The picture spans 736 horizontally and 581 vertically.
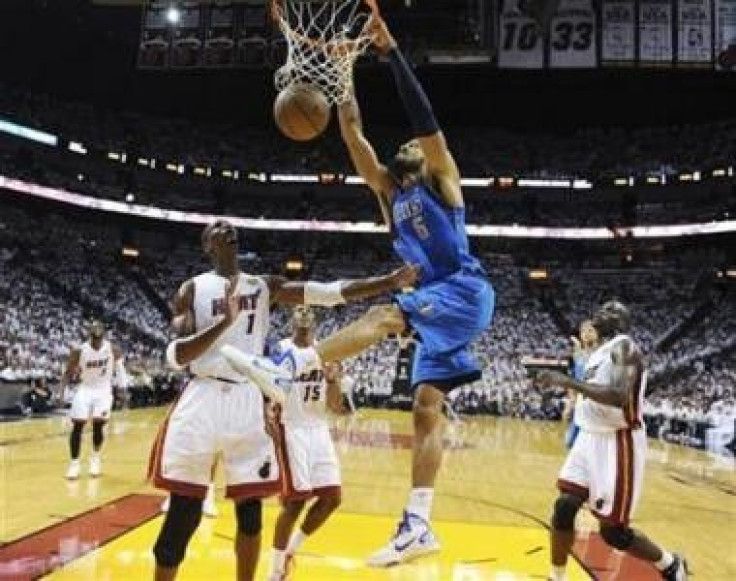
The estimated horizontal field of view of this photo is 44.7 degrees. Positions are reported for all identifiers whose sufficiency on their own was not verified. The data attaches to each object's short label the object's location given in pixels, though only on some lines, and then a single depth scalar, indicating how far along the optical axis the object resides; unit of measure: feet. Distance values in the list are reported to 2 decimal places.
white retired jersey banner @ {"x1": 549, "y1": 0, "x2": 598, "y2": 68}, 42.60
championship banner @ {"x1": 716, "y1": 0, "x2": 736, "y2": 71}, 39.88
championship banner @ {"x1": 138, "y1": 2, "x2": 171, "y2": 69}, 41.29
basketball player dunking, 13.55
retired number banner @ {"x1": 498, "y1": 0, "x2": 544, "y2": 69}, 43.24
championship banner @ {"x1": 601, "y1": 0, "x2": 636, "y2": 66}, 41.86
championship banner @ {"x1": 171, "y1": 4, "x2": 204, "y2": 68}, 40.98
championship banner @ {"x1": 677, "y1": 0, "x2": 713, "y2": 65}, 40.24
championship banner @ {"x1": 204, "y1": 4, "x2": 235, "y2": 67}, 40.63
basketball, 15.39
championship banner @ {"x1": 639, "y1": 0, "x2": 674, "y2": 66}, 40.91
